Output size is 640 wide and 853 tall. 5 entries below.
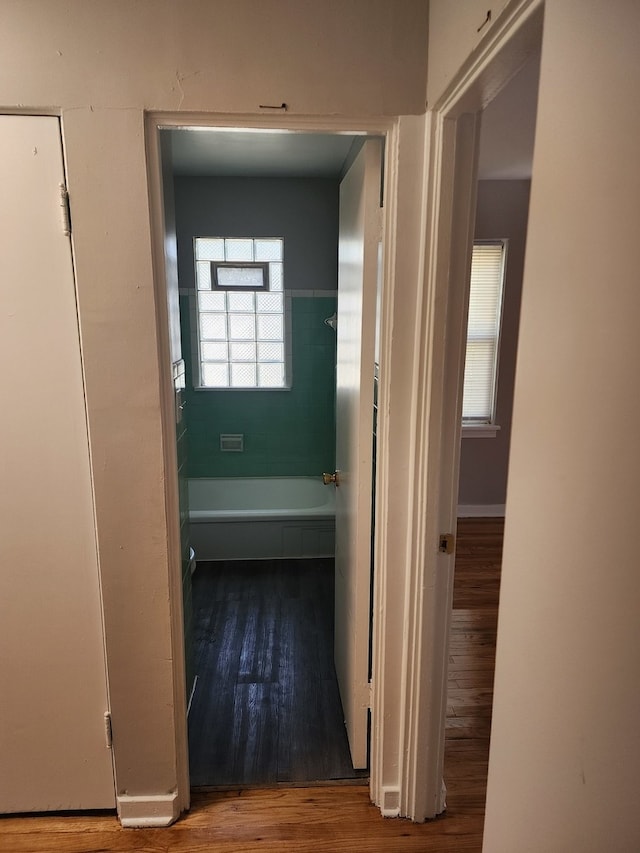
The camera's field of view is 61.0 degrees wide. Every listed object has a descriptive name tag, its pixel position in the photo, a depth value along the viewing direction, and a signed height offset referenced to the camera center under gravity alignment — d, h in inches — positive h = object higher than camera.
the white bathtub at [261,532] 144.3 -53.3
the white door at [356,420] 67.8 -12.3
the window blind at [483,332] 167.8 +0.3
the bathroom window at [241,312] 162.9 +5.6
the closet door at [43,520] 58.6 -22.7
